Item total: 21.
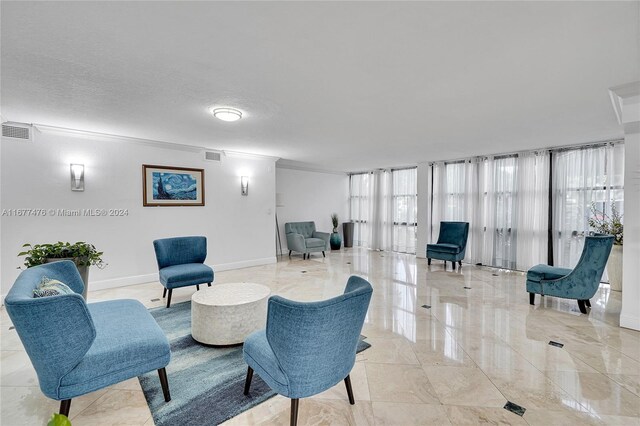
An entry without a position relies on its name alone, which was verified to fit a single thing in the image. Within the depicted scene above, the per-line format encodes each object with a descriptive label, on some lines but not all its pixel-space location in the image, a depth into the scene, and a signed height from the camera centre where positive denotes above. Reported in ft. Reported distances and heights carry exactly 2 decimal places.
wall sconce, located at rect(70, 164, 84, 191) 14.56 +1.57
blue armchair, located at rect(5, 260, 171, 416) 5.09 -2.88
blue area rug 6.40 -4.54
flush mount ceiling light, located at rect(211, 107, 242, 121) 11.21 +3.76
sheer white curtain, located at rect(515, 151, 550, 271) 19.35 -0.06
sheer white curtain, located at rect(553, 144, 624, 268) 16.98 +1.18
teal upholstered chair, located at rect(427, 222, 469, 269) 20.77 -2.64
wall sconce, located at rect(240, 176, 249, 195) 20.89 +1.75
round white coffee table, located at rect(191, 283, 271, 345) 9.21 -3.54
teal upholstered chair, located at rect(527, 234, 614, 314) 11.90 -2.89
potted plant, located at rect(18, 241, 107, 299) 10.90 -1.84
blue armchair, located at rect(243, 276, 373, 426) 5.09 -2.49
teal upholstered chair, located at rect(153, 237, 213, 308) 12.67 -2.68
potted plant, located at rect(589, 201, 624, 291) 15.80 -1.77
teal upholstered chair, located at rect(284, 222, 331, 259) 24.91 -2.69
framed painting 16.93 +1.34
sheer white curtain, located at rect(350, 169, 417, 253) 27.86 -0.05
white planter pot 15.78 -3.24
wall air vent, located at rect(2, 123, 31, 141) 13.01 +3.49
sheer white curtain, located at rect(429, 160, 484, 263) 22.39 +0.88
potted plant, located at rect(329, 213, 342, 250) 29.78 -3.34
